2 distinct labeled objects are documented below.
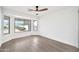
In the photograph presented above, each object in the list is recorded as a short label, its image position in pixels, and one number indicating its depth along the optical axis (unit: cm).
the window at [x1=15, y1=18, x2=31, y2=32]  374
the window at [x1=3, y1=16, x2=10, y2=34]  294
